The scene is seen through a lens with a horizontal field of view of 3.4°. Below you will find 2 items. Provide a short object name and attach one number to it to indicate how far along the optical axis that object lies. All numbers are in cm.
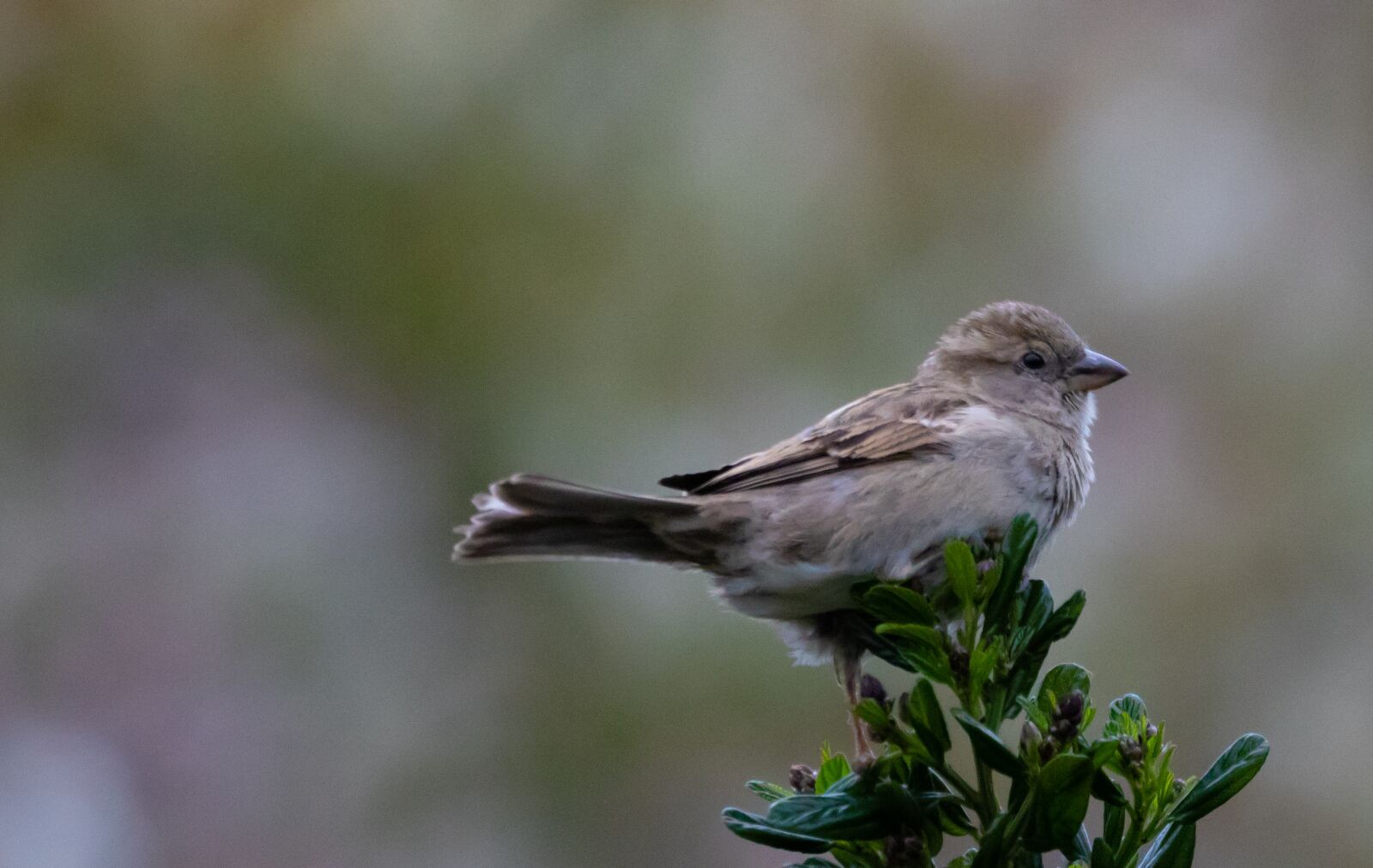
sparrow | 509
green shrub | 488
